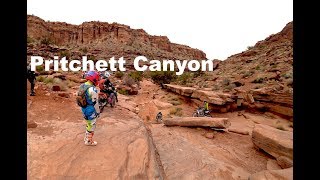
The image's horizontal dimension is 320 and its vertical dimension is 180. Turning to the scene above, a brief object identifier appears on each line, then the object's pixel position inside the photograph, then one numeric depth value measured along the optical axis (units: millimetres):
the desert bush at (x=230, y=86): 21034
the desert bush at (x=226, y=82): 22758
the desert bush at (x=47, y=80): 12694
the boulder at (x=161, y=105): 17116
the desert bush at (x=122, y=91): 19708
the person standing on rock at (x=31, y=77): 9078
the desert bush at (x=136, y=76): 33019
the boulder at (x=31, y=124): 5245
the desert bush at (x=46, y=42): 48469
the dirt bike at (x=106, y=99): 8367
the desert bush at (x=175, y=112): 16094
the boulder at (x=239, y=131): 9625
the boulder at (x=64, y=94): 9508
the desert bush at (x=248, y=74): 25041
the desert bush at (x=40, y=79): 13251
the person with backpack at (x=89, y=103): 4496
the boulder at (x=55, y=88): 10602
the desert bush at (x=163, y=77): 36906
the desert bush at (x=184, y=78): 32638
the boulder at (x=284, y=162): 5381
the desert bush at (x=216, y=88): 22456
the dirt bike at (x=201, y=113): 13398
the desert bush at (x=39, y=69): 17842
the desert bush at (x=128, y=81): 22641
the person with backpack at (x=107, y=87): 9049
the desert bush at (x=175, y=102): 20247
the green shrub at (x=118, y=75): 30641
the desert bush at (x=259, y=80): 20709
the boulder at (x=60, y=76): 14688
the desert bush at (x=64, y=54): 38944
